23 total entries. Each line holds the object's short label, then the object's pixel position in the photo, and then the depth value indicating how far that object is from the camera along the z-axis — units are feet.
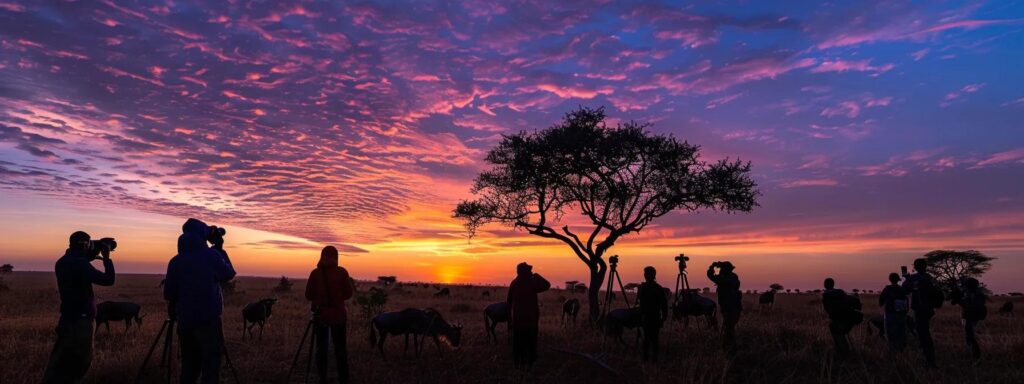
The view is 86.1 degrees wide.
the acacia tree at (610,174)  71.20
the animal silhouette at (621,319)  51.72
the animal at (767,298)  111.85
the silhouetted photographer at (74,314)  27.55
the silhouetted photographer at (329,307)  35.12
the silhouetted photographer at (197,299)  27.53
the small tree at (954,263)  196.54
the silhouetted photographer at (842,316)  44.60
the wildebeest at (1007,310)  107.60
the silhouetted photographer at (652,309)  42.65
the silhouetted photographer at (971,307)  45.57
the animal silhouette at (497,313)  55.04
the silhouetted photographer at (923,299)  43.47
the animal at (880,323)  59.47
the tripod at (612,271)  58.54
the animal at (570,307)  74.95
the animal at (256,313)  58.65
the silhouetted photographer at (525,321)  41.73
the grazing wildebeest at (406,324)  45.78
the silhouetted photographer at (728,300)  45.52
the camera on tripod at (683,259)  51.37
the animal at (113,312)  58.29
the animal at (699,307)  63.62
